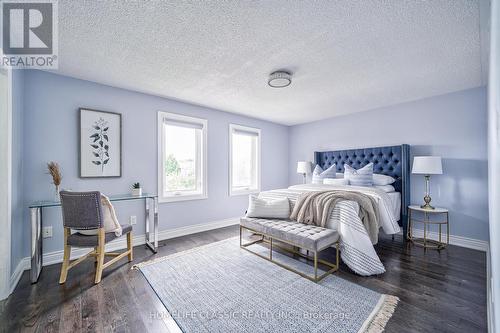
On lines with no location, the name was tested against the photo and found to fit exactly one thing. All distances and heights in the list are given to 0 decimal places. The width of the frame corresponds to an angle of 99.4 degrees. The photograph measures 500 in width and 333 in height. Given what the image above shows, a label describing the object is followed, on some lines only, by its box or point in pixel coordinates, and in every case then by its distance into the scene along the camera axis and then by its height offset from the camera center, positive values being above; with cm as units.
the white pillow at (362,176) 368 -18
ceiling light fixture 255 +107
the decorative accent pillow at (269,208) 293 -59
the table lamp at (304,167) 488 -2
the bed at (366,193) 228 -48
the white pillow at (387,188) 357 -37
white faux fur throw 228 -58
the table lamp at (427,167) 304 -2
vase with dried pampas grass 248 -10
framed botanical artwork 280 +32
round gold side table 308 -95
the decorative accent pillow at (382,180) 366 -24
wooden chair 210 -54
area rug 158 -117
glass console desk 213 -71
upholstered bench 218 -77
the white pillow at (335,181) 395 -29
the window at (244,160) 447 +15
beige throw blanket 257 -53
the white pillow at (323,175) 434 -18
